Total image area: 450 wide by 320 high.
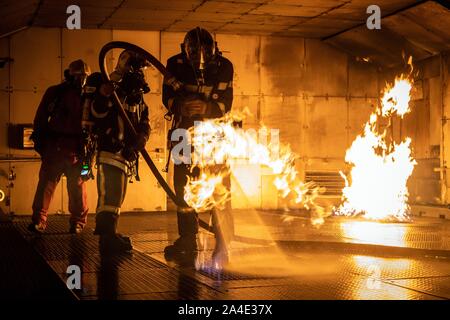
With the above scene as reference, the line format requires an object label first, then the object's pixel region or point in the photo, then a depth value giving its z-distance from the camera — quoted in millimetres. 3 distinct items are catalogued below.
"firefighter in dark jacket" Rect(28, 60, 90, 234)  8672
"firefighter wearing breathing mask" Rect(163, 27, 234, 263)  6566
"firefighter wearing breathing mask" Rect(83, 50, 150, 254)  7031
